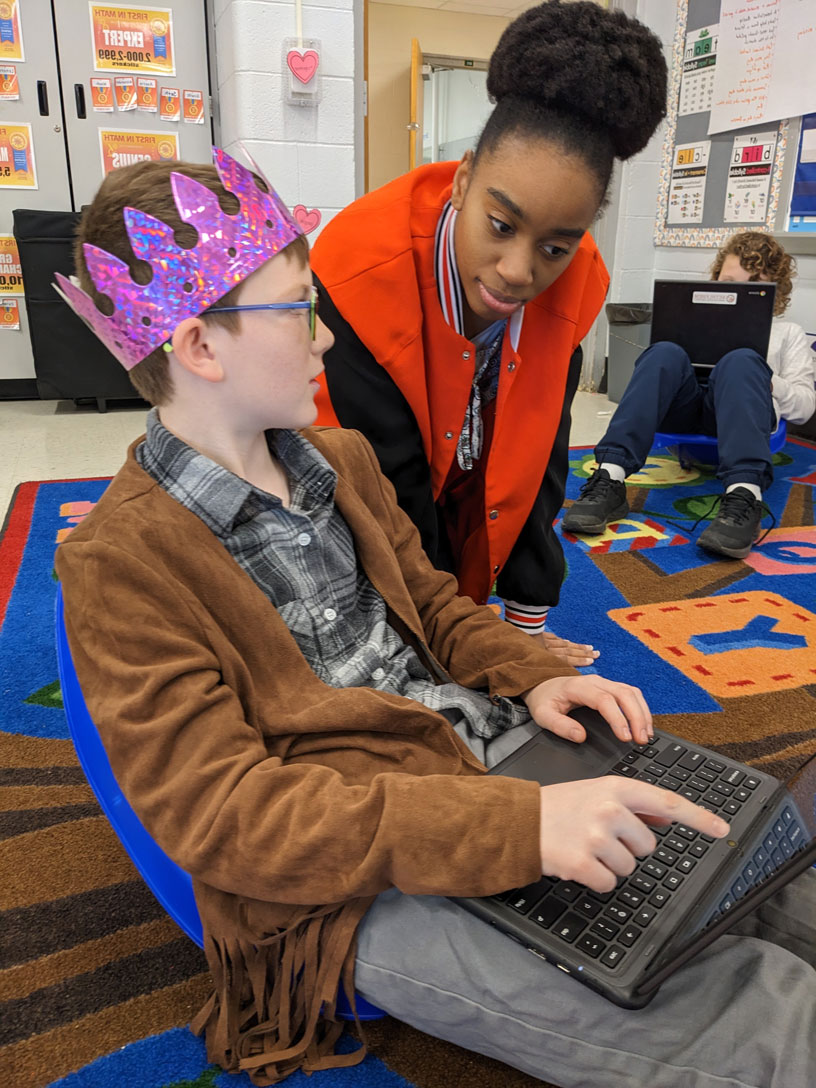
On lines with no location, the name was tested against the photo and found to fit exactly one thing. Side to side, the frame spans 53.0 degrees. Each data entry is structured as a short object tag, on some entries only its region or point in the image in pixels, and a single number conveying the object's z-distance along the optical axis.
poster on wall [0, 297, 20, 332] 3.31
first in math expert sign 3.08
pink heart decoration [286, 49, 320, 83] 2.68
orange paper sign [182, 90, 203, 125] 3.20
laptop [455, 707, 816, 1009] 0.58
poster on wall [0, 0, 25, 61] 2.99
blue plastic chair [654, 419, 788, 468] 2.44
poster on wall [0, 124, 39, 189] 3.13
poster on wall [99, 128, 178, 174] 3.20
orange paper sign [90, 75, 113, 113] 3.13
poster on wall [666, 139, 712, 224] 3.42
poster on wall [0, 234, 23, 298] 3.24
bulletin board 3.11
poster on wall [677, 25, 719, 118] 3.30
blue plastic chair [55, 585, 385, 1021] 0.70
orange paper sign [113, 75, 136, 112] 3.14
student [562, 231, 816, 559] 2.09
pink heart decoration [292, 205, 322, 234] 2.82
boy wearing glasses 0.59
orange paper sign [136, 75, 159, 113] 3.16
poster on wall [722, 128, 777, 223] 3.10
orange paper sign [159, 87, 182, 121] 3.18
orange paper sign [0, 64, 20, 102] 3.06
